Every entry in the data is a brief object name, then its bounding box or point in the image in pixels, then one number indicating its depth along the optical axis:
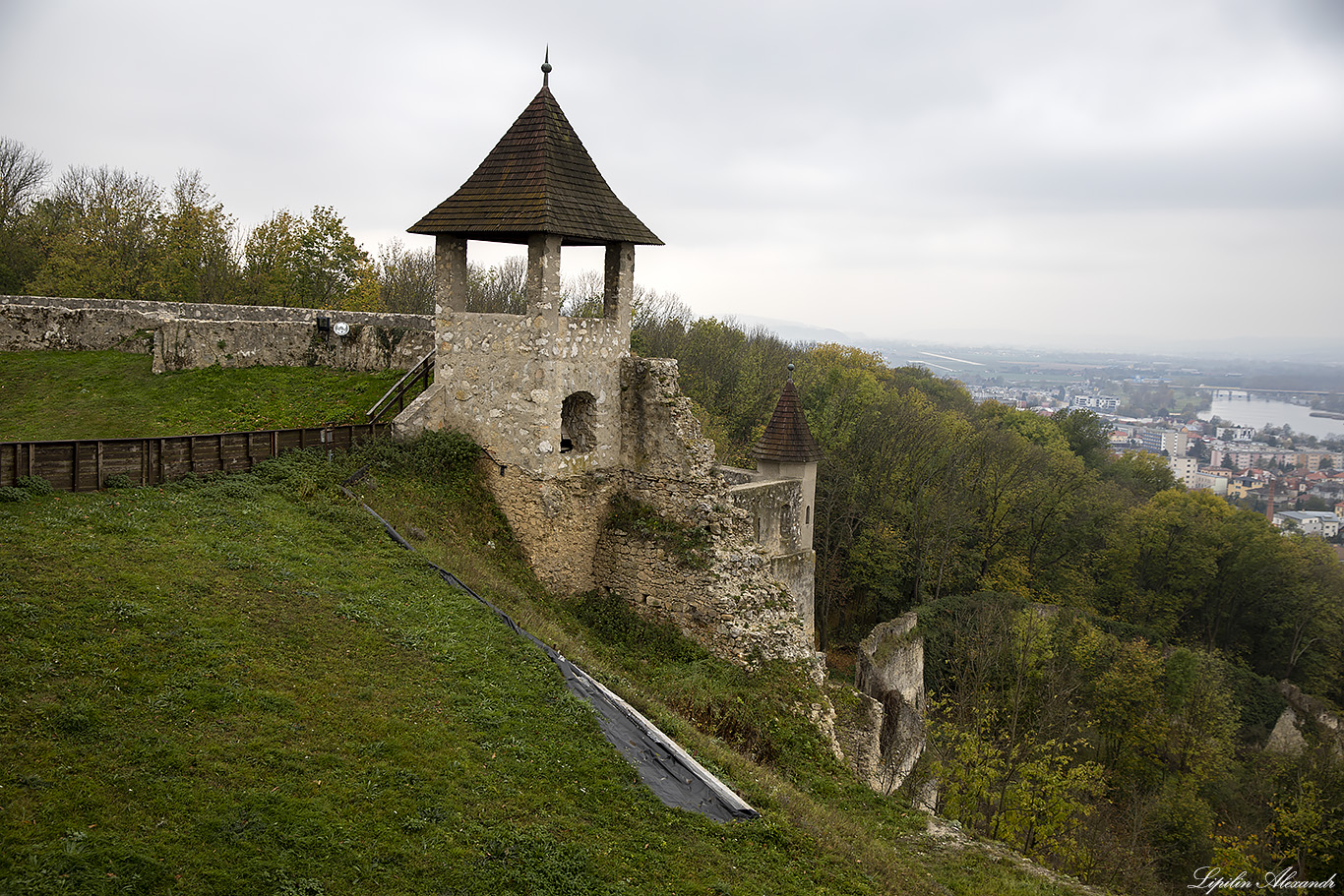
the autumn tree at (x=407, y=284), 35.72
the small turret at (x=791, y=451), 22.73
